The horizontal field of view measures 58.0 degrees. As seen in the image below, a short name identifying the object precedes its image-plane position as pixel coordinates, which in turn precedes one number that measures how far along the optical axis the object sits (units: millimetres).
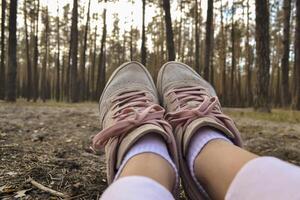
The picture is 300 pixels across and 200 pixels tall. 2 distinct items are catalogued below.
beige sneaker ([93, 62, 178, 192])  304
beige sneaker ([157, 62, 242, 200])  324
